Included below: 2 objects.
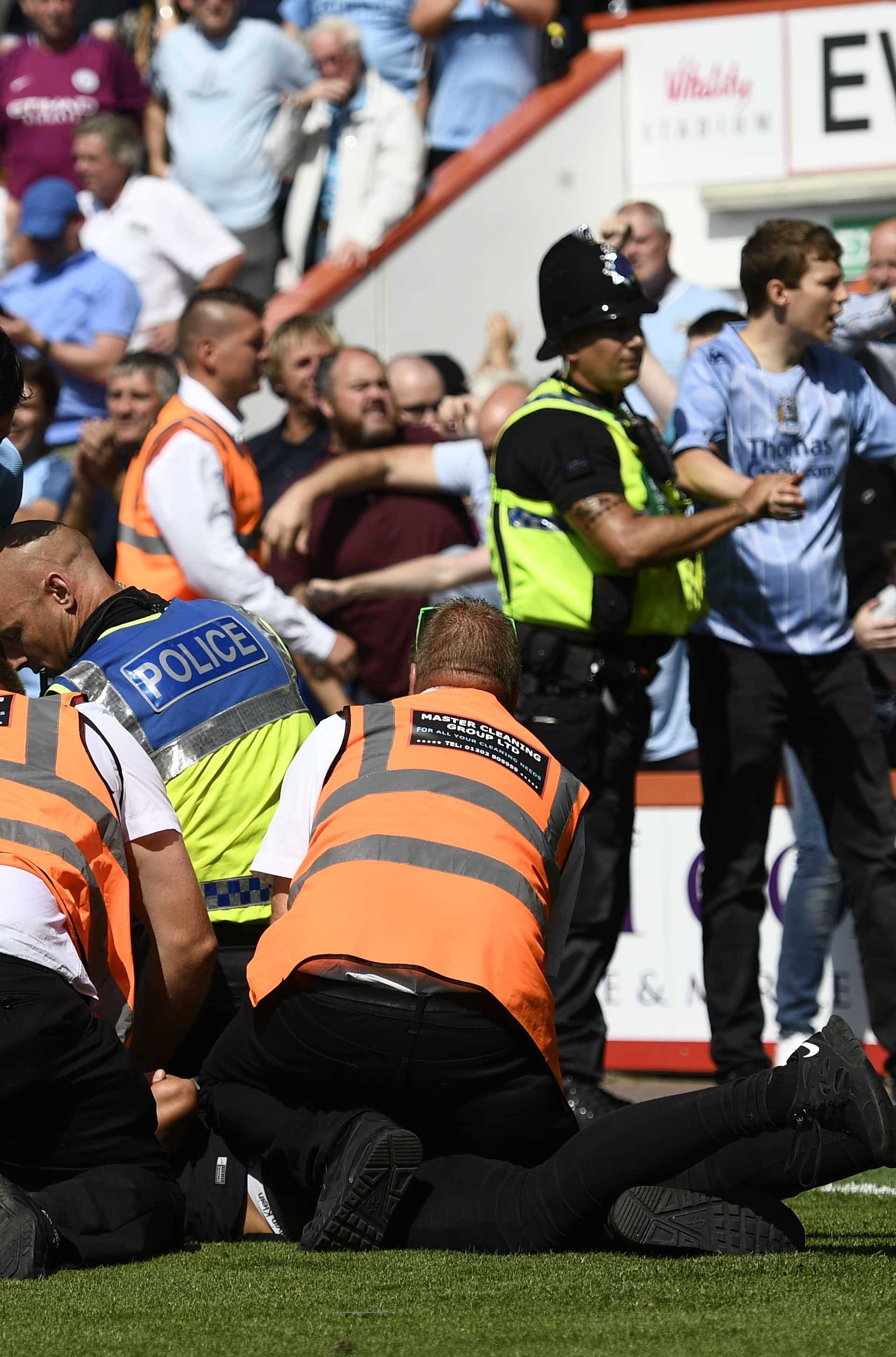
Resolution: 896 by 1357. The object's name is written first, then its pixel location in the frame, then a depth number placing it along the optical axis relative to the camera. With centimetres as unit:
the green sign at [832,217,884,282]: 1808
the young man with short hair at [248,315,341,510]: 1372
